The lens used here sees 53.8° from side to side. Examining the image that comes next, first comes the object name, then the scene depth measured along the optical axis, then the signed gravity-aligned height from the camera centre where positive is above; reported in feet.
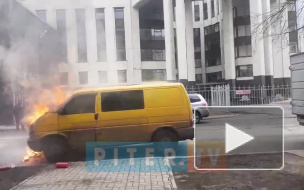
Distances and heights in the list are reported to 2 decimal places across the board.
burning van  18.56 -2.01
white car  38.19 -2.89
